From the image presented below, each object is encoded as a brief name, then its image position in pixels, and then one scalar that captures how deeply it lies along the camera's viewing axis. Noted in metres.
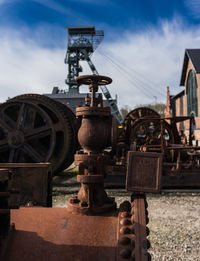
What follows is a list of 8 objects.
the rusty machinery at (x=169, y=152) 7.39
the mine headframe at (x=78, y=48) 42.97
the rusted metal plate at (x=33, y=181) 2.41
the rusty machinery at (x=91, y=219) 1.47
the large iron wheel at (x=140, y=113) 11.76
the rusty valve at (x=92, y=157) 1.89
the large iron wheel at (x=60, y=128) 7.61
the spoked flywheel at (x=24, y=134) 7.41
